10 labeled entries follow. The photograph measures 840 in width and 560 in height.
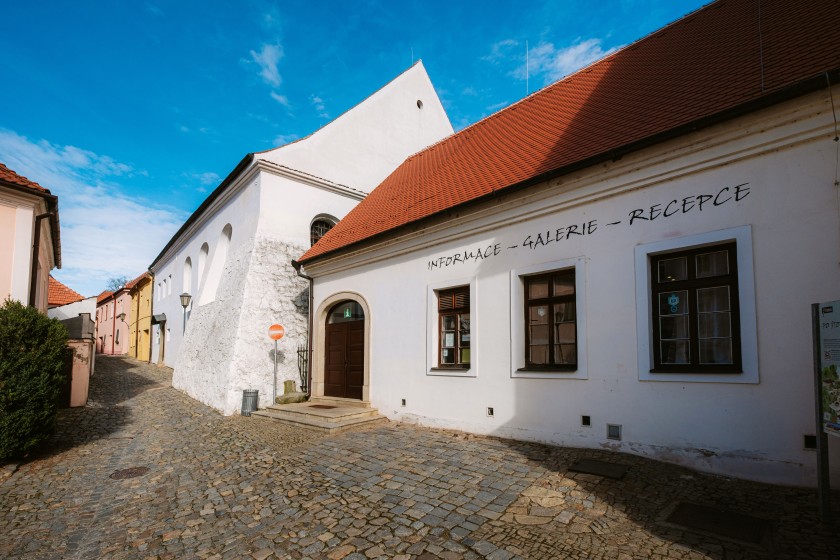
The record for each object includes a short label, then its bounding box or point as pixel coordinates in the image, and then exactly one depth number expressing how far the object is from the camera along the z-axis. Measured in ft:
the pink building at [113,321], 116.38
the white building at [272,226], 43.29
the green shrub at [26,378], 22.08
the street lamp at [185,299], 59.75
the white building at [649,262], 16.81
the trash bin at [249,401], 38.99
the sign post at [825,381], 12.54
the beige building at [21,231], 30.01
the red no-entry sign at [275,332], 40.32
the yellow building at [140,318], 93.91
